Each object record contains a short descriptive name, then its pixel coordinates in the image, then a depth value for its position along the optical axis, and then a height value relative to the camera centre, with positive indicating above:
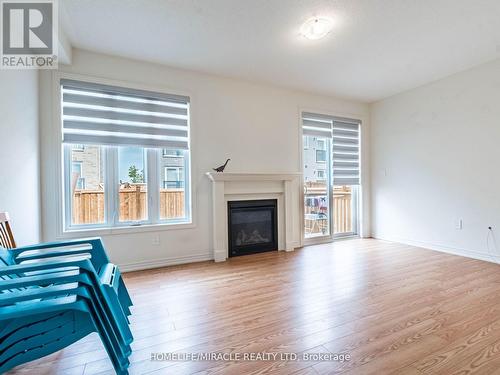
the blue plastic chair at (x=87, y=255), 1.68 -0.45
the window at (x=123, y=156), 2.95 +0.40
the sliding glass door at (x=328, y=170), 4.40 +0.28
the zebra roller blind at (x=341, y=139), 4.37 +0.85
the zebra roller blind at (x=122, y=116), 2.90 +0.88
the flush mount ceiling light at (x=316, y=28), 2.40 +1.55
